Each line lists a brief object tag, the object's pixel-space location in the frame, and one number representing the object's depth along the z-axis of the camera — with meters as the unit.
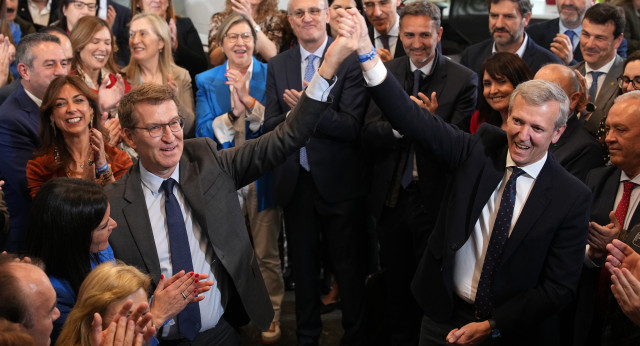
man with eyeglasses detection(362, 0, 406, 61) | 4.80
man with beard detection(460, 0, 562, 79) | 4.41
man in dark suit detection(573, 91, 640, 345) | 3.00
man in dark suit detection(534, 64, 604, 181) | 3.35
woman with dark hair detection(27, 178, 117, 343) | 2.43
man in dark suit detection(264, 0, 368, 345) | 4.04
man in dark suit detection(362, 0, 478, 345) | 3.87
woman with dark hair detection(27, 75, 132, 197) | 3.32
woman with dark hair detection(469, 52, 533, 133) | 3.64
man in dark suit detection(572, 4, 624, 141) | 4.29
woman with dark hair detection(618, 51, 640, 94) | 3.68
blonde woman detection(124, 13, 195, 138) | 4.64
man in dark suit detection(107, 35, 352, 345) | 2.69
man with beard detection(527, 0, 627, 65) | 5.00
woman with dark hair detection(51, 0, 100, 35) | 5.09
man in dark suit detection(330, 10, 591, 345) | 2.68
